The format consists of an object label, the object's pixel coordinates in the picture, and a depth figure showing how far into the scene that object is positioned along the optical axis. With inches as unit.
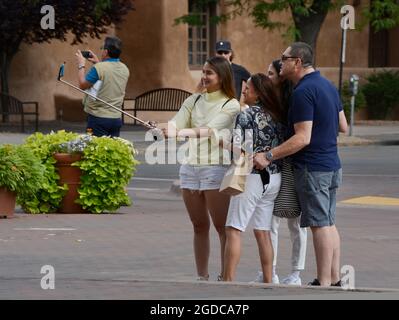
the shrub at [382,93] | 1609.3
